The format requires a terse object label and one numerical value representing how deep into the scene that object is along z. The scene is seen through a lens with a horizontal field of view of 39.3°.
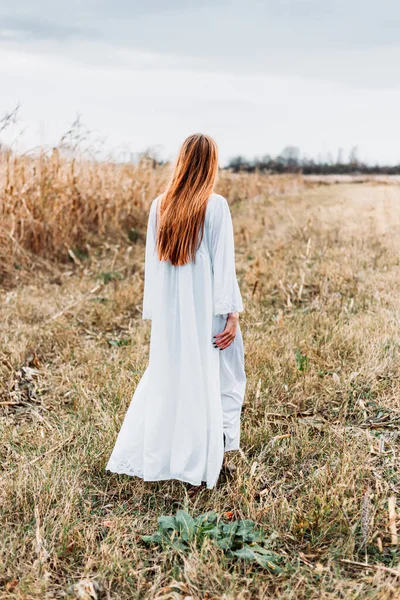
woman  2.56
